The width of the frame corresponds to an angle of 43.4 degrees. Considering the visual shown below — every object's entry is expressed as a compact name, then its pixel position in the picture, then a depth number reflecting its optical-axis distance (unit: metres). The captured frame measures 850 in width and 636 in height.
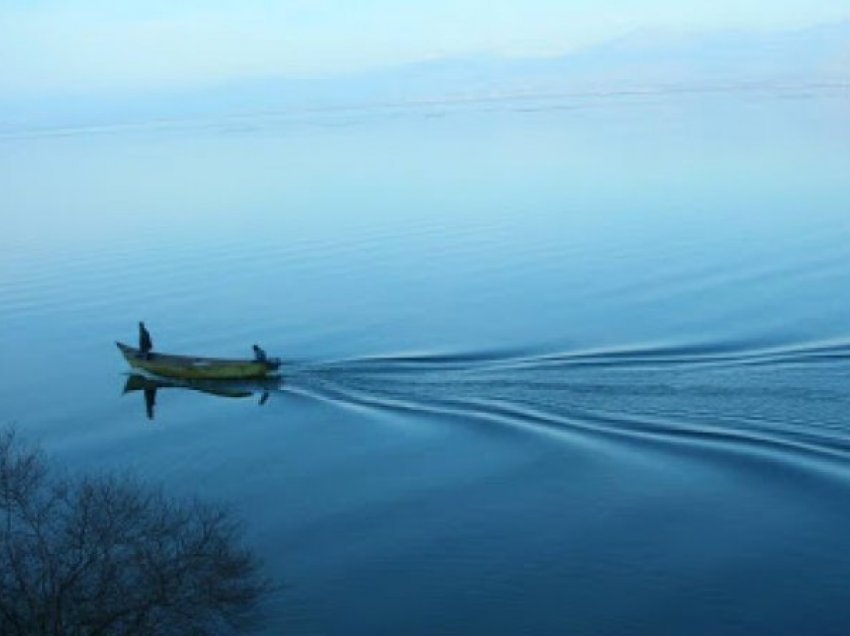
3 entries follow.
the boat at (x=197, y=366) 48.56
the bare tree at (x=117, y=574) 24.36
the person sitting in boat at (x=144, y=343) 52.16
